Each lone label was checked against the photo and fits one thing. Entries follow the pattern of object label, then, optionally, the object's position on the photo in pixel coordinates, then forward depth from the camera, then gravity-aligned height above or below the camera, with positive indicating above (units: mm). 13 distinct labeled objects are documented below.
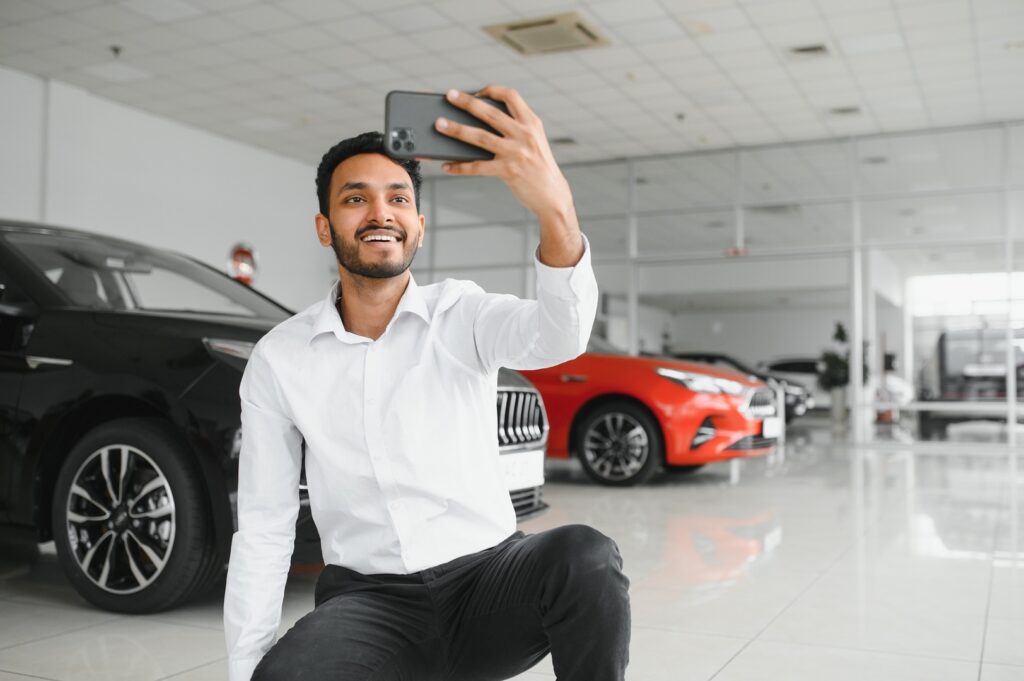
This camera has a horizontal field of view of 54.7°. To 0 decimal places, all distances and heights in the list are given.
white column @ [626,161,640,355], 13859 +1493
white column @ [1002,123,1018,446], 11641 +1176
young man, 1561 -201
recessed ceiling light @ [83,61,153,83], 9977 +3054
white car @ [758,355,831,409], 19438 +242
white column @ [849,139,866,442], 12461 +931
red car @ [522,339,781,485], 6762 -258
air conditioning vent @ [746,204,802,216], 15094 +2619
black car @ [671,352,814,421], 12750 -82
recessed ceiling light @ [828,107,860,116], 11086 +3030
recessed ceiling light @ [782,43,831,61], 9016 +3009
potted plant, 15961 -6
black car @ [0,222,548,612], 3002 -201
